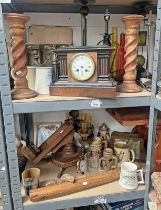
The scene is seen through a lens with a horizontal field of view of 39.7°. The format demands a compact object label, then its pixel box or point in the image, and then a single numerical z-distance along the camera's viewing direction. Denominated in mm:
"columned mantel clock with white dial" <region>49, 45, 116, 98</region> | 823
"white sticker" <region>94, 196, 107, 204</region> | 941
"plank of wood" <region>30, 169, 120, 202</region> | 907
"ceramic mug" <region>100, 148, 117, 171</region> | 1067
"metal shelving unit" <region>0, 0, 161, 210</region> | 791
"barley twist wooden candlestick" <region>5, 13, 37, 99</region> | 760
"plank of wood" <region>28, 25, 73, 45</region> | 1143
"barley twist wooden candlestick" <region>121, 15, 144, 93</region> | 841
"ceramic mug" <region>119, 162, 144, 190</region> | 944
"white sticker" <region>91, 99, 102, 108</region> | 845
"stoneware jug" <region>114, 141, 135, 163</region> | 1099
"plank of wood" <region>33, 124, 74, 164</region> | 1092
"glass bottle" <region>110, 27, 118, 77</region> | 1125
